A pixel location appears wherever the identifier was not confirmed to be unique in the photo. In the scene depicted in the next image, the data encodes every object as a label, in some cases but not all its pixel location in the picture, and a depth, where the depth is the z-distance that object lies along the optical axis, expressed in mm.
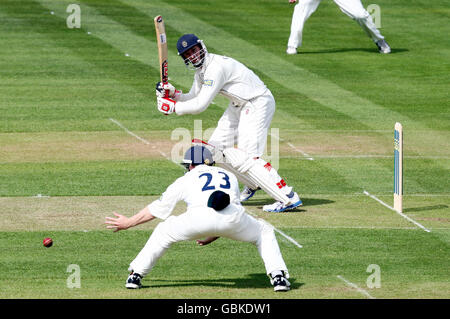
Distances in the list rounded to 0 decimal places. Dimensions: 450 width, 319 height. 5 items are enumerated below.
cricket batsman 14094
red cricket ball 12391
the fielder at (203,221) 10266
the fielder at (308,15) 24781
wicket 13961
